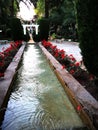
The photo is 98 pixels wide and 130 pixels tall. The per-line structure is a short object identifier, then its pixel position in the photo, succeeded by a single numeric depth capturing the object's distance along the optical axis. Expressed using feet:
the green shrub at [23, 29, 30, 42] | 31.48
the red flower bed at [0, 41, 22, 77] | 10.20
